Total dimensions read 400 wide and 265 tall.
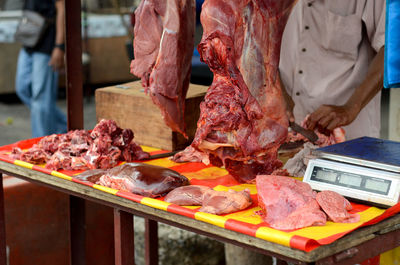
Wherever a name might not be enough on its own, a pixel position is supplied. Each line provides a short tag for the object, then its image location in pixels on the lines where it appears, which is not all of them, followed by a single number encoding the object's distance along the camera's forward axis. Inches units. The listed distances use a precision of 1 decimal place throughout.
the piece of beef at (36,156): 110.7
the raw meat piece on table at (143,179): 90.4
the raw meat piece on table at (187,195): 84.8
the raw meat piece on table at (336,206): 76.1
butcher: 134.4
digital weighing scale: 80.8
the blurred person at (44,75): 232.8
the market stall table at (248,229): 69.8
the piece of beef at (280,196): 77.0
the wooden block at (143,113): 123.4
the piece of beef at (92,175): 99.0
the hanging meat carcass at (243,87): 88.2
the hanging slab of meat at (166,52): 100.7
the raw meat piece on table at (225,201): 80.4
